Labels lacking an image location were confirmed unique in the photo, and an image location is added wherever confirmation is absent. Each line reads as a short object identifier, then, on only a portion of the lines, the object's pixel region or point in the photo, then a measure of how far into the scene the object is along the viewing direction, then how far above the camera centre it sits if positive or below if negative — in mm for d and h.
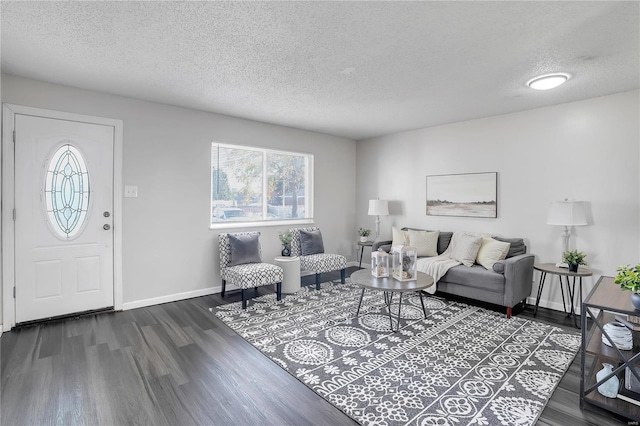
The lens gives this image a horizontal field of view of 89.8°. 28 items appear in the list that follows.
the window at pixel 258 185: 4559 +368
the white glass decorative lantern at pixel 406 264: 3234 -547
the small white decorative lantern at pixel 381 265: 3334 -579
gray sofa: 3480 -794
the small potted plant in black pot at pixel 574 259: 3361 -512
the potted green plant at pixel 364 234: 5543 -425
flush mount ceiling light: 2928 +1212
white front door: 3148 -95
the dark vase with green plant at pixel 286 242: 4594 -475
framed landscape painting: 4387 +225
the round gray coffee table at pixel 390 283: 2961 -711
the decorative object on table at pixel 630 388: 1888 -1061
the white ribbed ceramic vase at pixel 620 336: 1938 -760
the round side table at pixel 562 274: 3312 -647
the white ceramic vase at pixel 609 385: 1932 -1053
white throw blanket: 3926 -690
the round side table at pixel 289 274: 4262 -876
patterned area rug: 1976 -1184
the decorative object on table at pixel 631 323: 2015 -720
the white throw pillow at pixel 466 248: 3975 -483
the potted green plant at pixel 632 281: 1821 -413
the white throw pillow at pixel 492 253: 3777 -505
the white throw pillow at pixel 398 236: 4816 -401
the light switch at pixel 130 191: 3670 +189
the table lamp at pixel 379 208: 5363 +26
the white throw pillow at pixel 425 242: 4577 -461
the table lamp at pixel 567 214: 3381 -31
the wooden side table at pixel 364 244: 5385 -580
